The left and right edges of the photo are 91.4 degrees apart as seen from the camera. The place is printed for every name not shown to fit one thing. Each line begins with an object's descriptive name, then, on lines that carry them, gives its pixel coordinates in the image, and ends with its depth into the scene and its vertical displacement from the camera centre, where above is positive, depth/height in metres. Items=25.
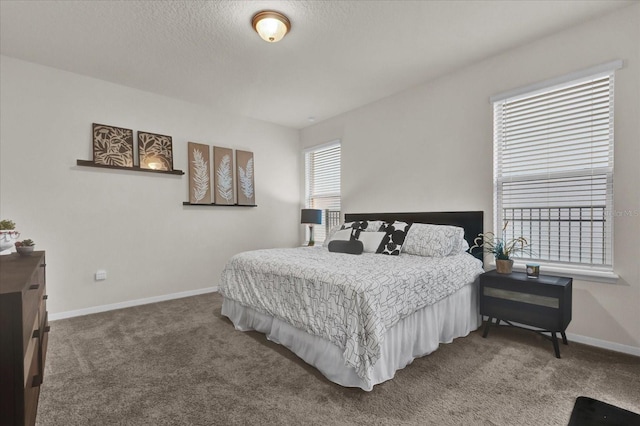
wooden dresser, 1.05 -0.49
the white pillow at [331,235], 3.88 -0.33
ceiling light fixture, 2.42 +1.46
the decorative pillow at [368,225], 3.61 -0.20
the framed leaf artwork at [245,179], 4.79 +0.47
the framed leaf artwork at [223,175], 4.54 +0.51
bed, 1.92 -0.67
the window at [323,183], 5.04 +0.44
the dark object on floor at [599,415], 1.01 -0.70
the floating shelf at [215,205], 4.28 +0.06
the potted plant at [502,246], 2.78 -0.38
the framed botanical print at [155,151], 3.91 +0.75
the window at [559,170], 2.55 +0.34
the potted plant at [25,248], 2.16 -0.26
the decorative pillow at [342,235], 3.55 -0.31
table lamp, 4.91 -0.13
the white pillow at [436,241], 2.98 -0.33
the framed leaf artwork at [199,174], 4.32 +0.49
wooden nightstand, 2.36 -0.75
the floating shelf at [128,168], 3.49 +0.50
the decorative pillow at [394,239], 3.19 -0.32
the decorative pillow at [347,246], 3.21 -0.40
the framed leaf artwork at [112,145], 3.60 +0.76
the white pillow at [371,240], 3.29 -0.34
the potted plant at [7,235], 2.15 -0.18
